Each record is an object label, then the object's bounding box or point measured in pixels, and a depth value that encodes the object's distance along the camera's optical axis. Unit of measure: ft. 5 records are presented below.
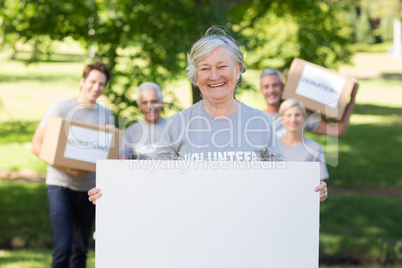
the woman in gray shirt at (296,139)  26.37
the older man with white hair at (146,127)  27.73
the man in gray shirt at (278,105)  28.71
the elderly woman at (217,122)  15.92
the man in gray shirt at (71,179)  26.55
